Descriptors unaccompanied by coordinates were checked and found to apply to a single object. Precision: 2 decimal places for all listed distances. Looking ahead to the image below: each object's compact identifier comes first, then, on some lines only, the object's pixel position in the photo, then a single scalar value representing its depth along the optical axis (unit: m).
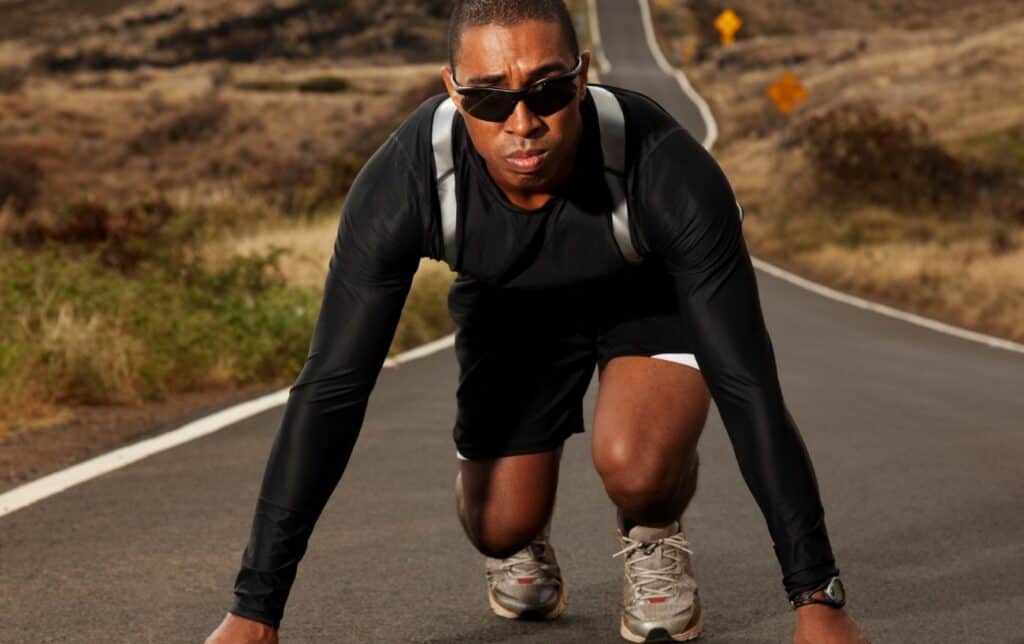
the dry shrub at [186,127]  53.69
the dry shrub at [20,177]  37.91
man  3.76
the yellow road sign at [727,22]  60.96
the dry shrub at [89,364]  10.24
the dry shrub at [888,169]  32.94
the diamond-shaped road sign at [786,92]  38.00
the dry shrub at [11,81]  63.15
